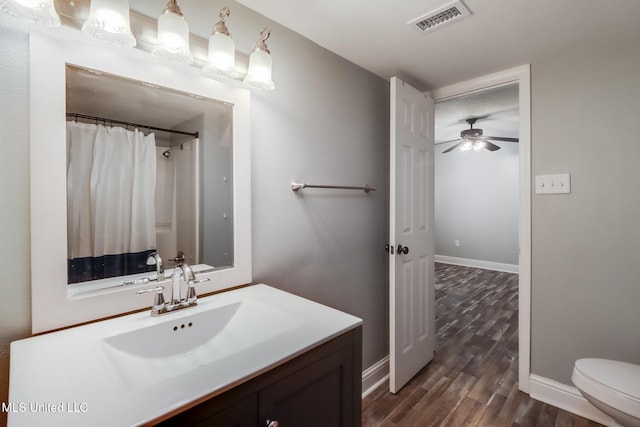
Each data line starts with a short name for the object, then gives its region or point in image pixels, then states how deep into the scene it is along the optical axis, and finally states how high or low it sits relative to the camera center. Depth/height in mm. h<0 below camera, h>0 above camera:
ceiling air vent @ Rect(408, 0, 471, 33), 1315 +909
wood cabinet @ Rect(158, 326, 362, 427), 650 -470
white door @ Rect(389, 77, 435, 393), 1850 -154
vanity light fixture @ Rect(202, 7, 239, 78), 1131 +627
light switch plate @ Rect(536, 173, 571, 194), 1745 +167
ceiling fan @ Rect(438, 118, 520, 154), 3719 +927
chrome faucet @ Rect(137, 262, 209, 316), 1017 -291
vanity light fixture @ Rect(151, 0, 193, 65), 997 +605
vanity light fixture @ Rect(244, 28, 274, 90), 1242 +618
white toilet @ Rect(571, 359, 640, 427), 1220 -764
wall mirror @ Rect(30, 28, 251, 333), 876 +133
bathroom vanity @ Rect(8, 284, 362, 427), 580 -370
